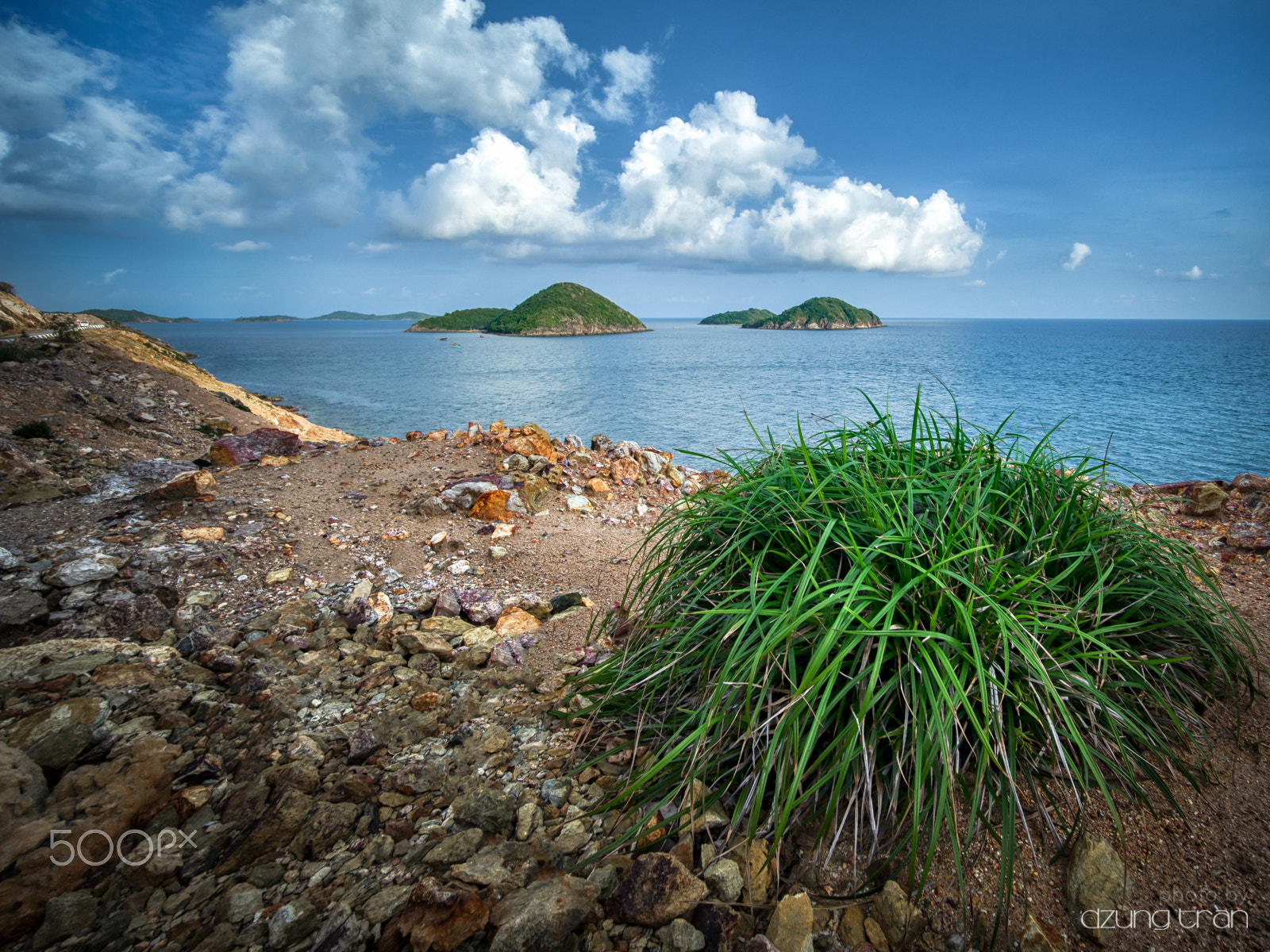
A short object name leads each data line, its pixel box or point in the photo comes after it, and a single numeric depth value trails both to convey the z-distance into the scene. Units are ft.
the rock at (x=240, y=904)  5.15
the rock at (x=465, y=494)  19.35
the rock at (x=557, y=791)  6.41
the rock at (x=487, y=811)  6.15
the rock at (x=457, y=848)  5.68
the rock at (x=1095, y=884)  4.67
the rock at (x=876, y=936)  4.64
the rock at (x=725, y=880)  5.05
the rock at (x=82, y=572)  12.23
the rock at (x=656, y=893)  4.86
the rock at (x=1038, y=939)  4.45
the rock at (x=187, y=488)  17.48
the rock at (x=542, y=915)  4.73
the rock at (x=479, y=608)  12.35
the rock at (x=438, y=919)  4.73
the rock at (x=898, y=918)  4.61
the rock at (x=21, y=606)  10.96
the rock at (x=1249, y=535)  14.83
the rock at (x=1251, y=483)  19.34
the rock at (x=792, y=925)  4.56
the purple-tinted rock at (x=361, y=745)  7.45
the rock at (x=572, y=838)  5.74
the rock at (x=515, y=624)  11.66
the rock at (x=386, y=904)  5.05
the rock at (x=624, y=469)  24.56
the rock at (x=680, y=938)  4.67
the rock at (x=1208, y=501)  18.49
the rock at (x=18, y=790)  5.95
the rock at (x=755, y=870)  4.99
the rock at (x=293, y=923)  4.93
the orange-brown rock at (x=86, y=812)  5.19
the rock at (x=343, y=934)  4.82
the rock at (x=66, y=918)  5.01
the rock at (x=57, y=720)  7.21
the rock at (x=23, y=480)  18.31
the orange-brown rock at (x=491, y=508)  18.98
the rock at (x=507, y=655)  10.28
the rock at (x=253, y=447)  24.56
